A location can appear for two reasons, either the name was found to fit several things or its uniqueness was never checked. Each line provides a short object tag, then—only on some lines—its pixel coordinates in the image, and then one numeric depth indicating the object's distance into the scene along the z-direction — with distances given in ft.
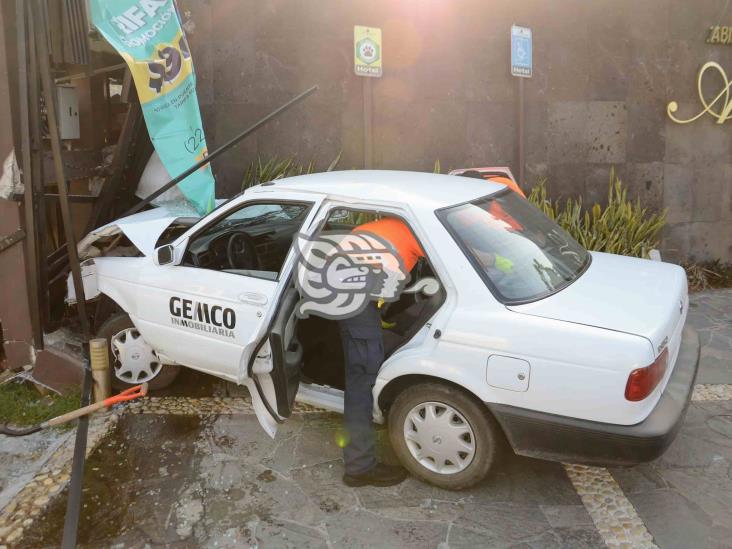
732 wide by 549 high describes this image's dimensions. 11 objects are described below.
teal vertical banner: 16.97
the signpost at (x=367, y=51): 23.73
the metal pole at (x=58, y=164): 14.82
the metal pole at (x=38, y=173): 15.25
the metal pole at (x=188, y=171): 17.25
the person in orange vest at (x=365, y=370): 11.78
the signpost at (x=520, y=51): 24.63
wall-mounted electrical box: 19.13
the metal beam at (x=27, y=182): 14.83
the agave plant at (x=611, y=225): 25.49
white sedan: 10.10
